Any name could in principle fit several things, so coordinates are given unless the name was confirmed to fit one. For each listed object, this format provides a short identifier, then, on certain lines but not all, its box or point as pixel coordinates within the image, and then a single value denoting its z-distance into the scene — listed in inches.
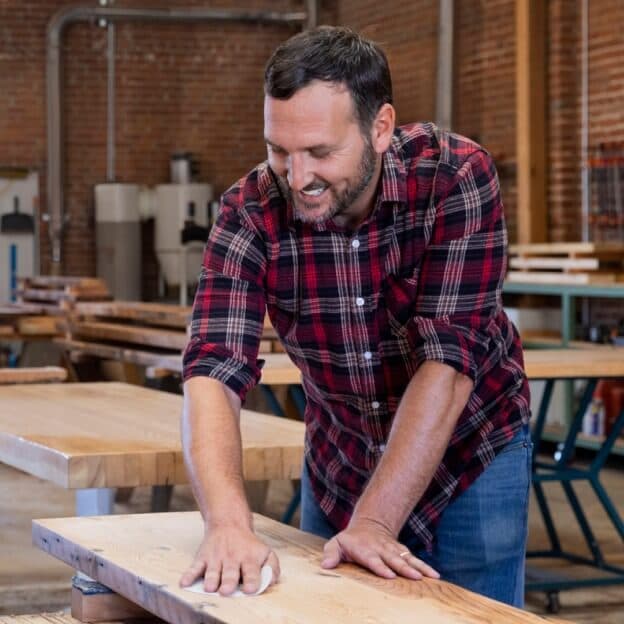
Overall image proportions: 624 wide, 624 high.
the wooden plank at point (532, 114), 527.6
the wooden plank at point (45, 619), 115.4
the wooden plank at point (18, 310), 547.9
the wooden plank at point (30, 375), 284.5
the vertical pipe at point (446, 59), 584.5
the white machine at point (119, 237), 672.9
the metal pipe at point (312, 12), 695.3
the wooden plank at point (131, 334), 398.5
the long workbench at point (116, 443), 171.0
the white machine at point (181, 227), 672.0
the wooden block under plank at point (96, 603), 116.4
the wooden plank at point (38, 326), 528.5
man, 112.7
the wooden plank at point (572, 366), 286.0
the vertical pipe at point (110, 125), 698.8
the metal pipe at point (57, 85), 680.7
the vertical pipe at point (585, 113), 517.7
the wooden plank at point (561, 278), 473.7
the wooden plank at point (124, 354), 351.6
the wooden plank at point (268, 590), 99.3
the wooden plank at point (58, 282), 531.1
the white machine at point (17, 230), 682.8
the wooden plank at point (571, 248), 476.8
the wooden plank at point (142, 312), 423.3
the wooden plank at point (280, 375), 275.9
